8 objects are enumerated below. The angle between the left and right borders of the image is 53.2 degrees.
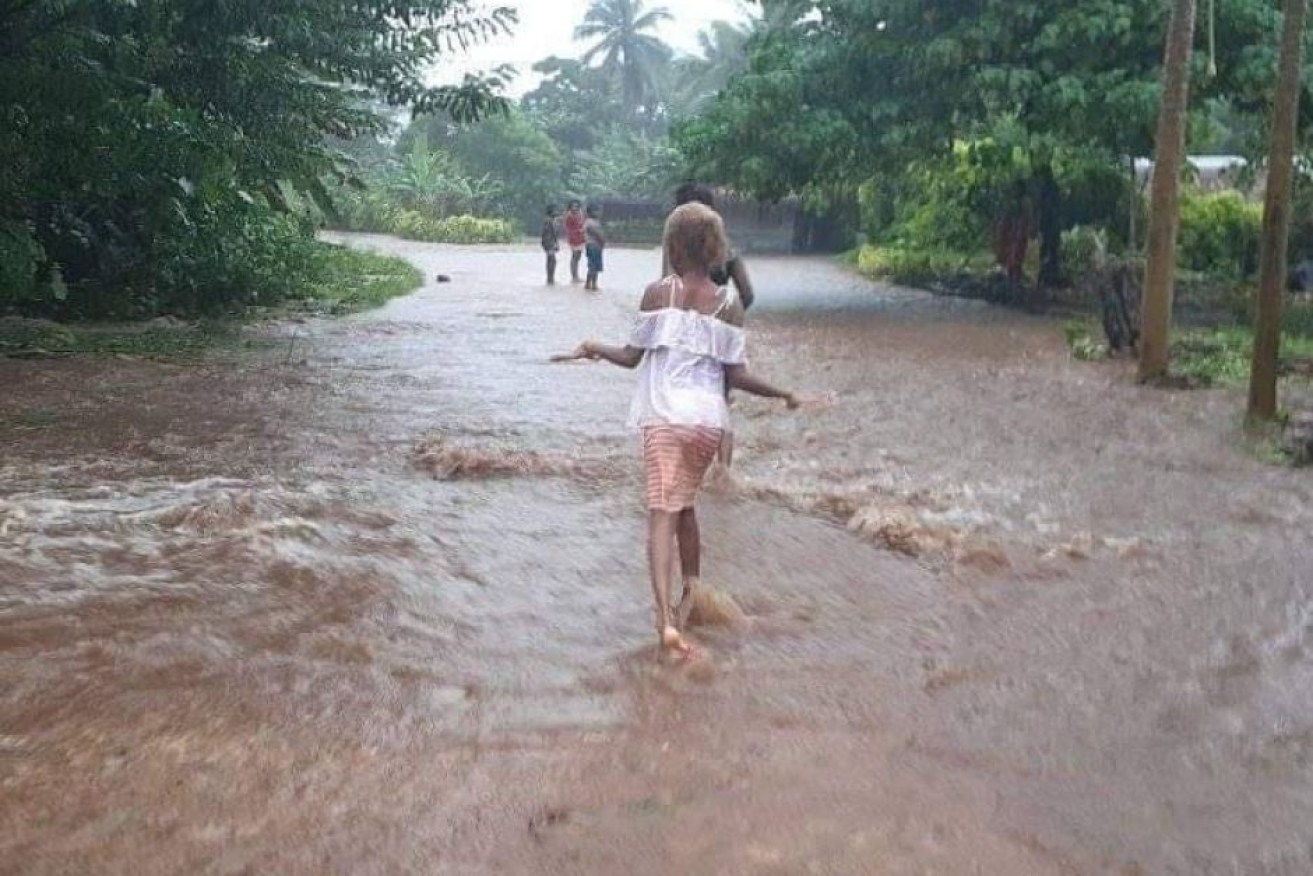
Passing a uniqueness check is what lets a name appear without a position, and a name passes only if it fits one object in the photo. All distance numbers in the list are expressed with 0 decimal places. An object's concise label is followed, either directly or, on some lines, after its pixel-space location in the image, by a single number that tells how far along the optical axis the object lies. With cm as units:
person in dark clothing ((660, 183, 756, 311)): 684
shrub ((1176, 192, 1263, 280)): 2073
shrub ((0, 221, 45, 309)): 1094
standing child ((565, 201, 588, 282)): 2434
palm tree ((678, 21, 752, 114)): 5503
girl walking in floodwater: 467
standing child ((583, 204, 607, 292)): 2309
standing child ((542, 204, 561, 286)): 2384
